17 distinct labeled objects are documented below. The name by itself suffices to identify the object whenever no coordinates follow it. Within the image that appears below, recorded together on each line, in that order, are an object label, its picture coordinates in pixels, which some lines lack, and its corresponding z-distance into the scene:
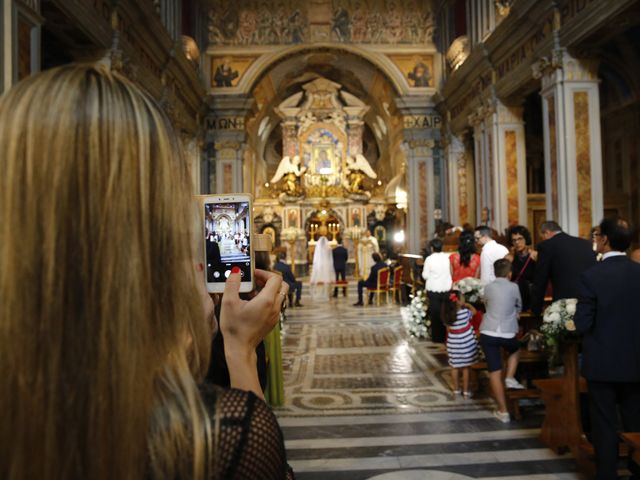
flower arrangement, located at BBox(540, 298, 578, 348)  3.80
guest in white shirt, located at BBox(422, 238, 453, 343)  7.61
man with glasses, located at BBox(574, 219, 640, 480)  3.16
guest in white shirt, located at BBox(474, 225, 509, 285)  6.79
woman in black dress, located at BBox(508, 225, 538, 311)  6.20
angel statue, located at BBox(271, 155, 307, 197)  27.72
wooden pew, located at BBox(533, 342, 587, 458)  3.97
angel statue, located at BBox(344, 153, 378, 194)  28.09
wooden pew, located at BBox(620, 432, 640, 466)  2.82
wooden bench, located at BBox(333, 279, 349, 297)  16.17
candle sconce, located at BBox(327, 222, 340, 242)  27.70
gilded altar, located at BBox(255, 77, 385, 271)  27.17
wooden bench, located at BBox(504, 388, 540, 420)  4.89
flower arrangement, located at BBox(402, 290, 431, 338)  7.59
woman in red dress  7.06
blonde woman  0.73
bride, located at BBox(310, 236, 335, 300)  16.19
